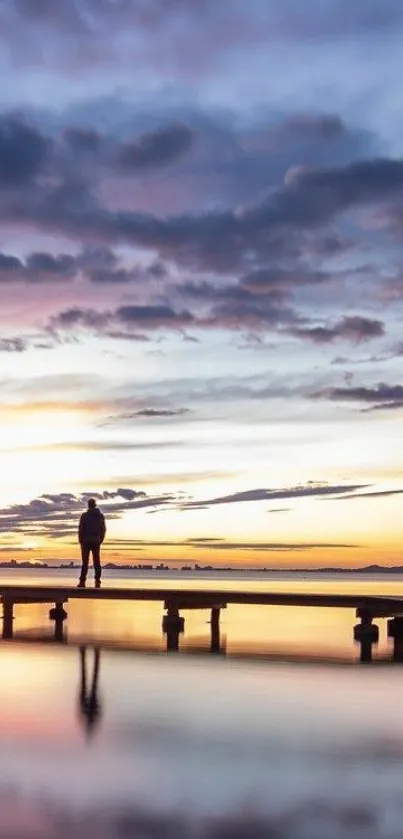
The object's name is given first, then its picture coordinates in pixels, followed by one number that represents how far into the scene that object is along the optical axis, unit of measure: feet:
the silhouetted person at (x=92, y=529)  95.09
